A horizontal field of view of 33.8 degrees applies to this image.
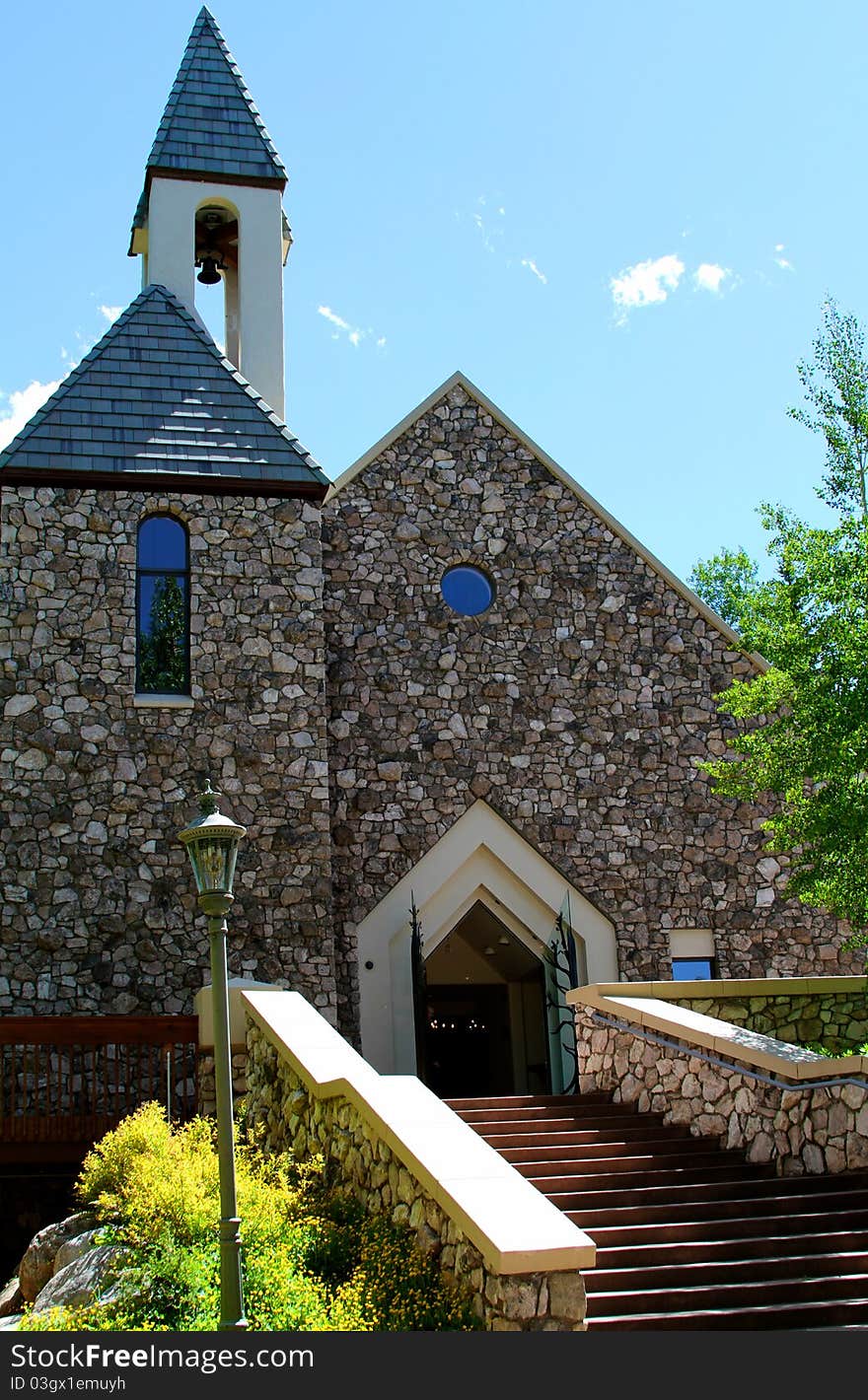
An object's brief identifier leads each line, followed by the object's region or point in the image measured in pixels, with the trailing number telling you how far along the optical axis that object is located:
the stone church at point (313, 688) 13.92
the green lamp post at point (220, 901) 6.84
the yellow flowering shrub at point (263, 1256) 6.73
